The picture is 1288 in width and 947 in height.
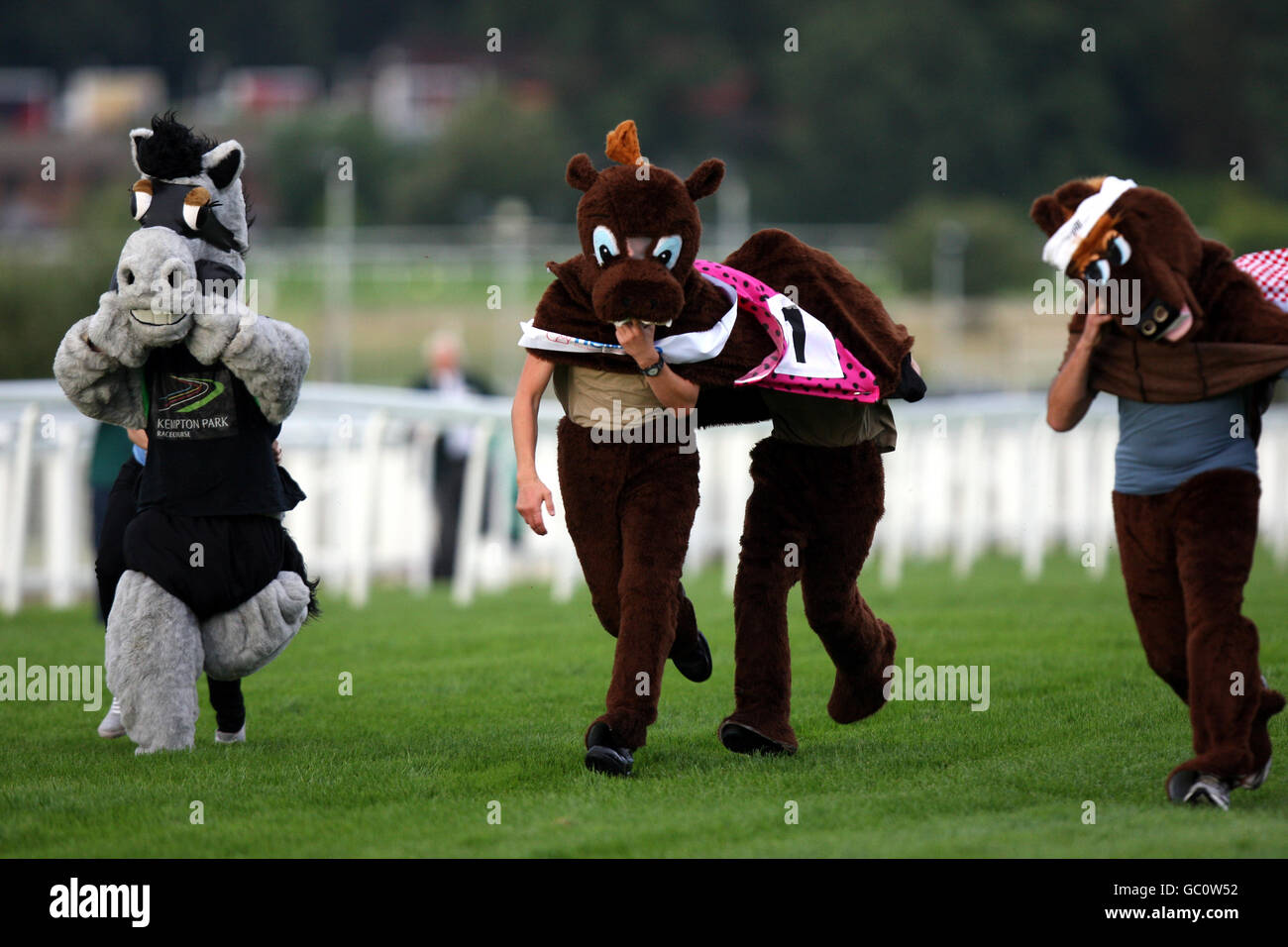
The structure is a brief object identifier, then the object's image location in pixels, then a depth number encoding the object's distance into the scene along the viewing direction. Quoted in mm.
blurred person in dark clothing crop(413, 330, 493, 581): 15016
